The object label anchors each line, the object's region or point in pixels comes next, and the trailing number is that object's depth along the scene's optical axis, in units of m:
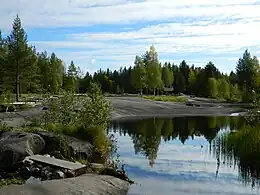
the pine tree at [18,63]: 38.47
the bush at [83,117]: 15.00
